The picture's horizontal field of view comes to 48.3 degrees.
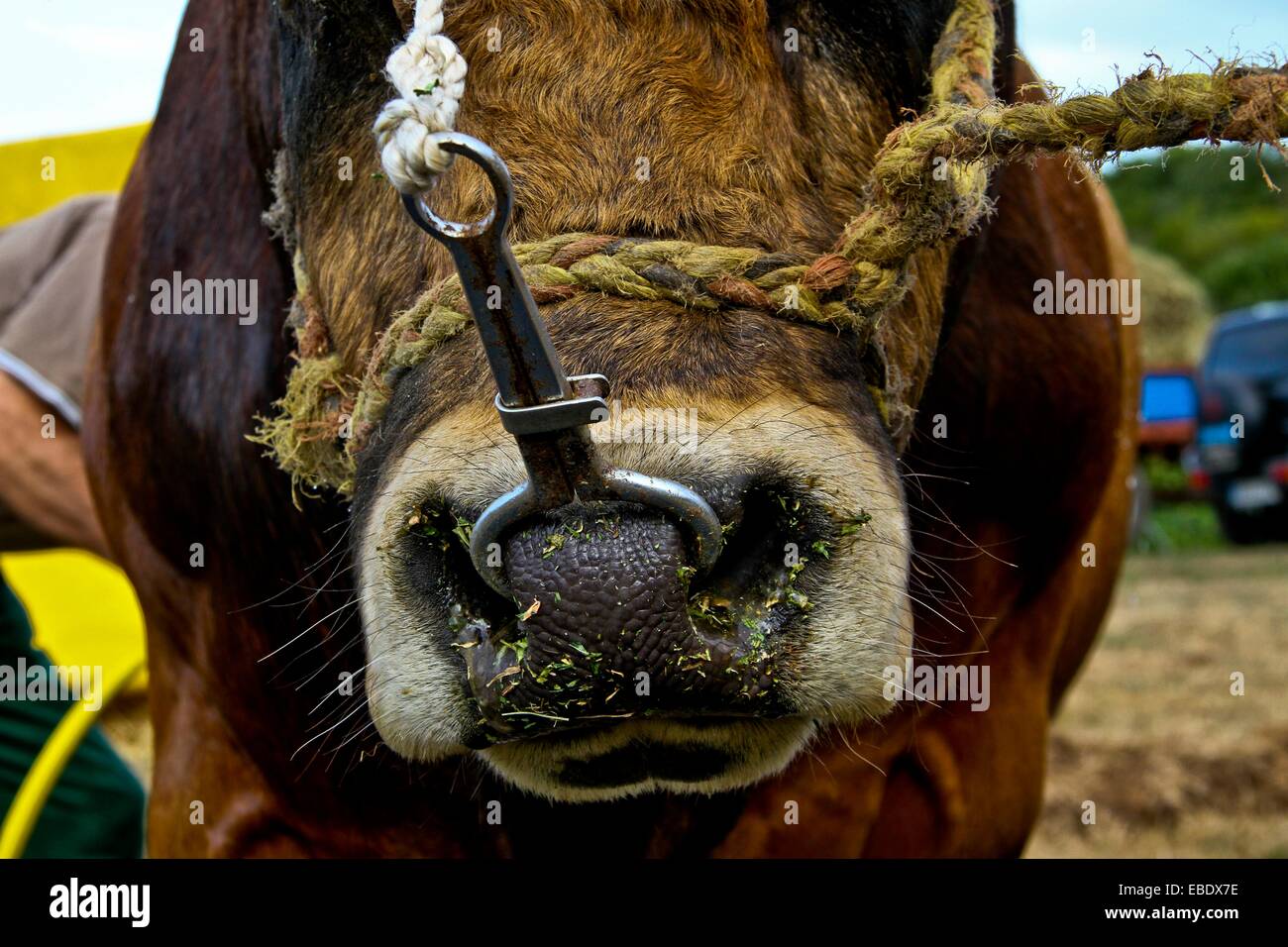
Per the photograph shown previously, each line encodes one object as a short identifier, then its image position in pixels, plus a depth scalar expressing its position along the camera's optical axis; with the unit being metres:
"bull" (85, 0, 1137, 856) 1.74
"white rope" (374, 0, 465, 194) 1.71
